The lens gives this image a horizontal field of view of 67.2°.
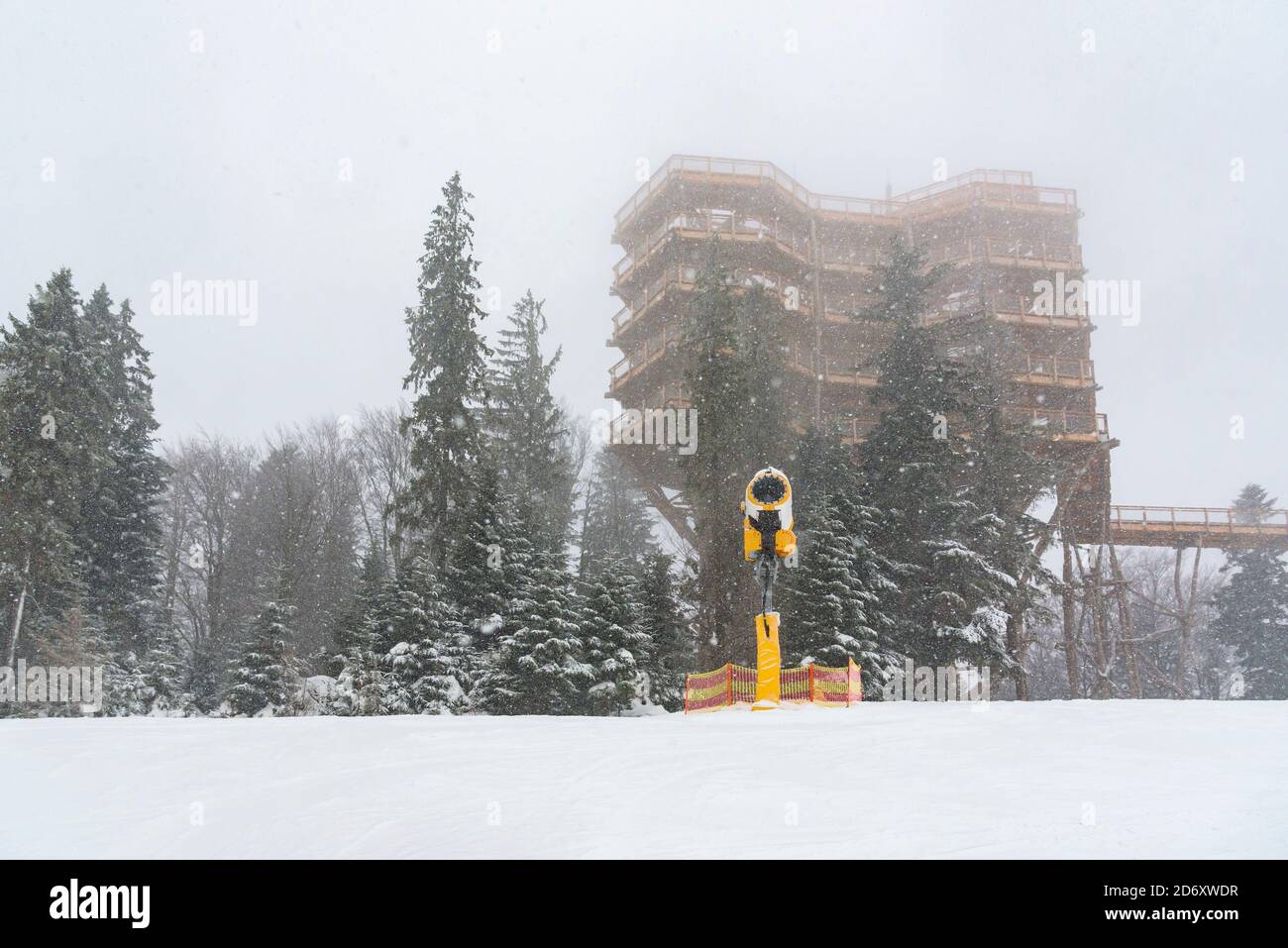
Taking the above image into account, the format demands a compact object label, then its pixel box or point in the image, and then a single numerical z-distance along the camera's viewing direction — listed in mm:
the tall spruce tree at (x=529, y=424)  37906
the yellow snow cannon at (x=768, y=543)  16672
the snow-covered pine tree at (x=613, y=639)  25641
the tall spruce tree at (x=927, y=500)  25828
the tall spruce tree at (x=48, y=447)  28328
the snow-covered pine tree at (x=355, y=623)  27828
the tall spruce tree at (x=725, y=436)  26516
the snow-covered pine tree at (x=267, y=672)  27484
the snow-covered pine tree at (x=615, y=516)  44531
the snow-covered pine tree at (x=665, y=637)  27484
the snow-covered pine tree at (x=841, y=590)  24703
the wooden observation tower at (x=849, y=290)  34625
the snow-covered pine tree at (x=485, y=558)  28531
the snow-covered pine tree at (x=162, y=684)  30281
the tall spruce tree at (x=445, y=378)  30531
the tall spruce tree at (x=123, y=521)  32938
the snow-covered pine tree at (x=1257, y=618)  40438
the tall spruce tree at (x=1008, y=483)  27016
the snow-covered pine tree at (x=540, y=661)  24938
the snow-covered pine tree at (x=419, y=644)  25438
